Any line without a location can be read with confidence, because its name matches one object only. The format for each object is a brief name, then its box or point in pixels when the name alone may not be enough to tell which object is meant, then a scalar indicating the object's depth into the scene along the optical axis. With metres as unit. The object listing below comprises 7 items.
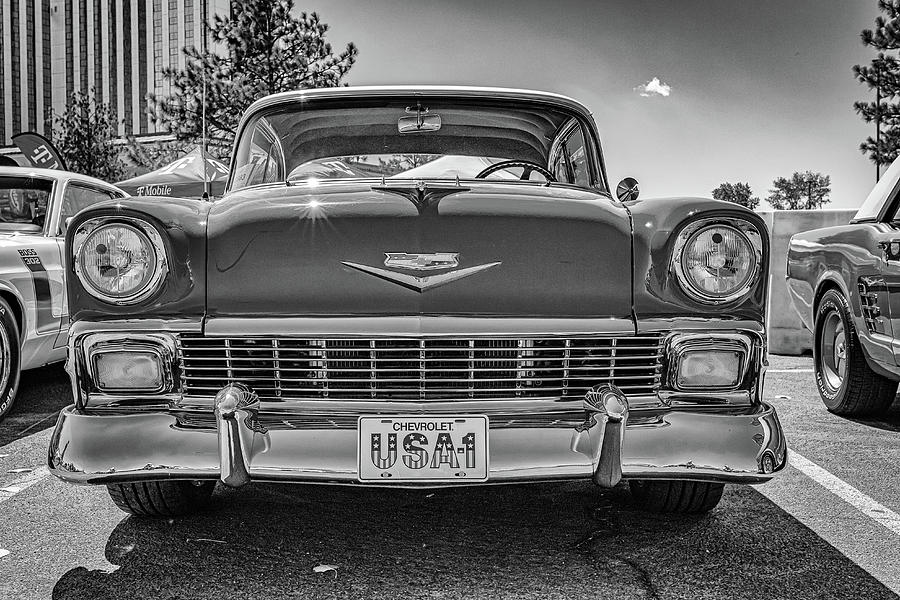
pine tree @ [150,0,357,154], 20.09
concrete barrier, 6.98
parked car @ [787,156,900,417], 3.96
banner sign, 16.22
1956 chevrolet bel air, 2.13
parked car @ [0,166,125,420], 4.32
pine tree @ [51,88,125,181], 29.39
